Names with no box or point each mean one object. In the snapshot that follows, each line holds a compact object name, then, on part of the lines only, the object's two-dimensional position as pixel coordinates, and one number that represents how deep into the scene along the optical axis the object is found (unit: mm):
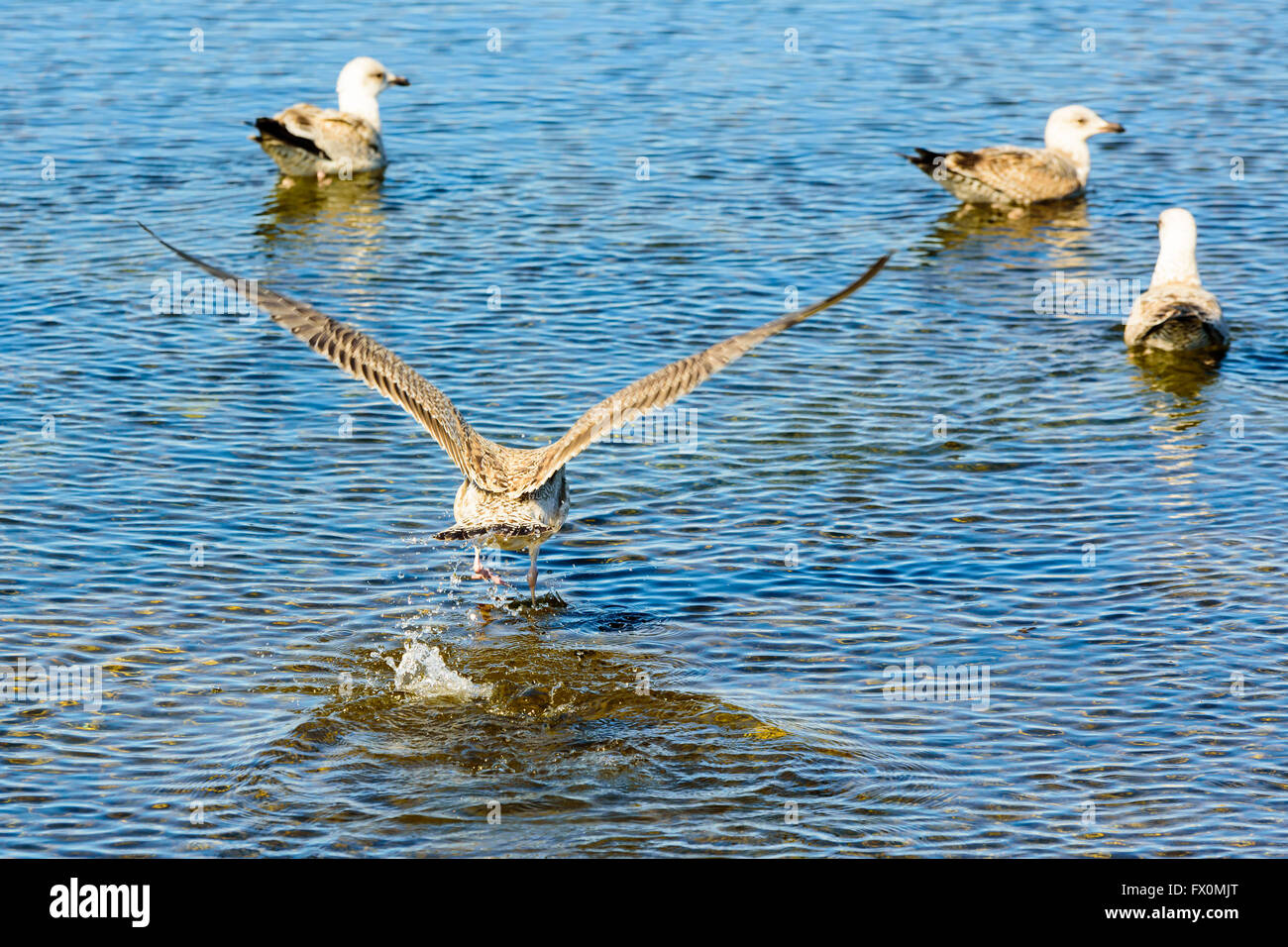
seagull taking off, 8125
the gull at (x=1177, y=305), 12297
